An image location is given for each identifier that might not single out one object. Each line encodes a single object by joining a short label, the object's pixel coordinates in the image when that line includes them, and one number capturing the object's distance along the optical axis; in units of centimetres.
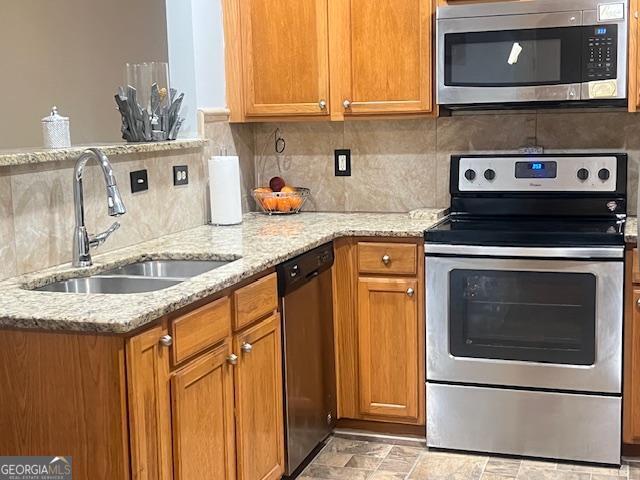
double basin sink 266
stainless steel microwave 322
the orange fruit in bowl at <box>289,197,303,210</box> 393
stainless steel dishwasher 303
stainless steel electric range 317
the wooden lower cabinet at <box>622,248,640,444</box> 312
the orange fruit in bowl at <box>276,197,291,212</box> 391
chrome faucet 251
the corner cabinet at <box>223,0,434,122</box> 356
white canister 278
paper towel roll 363
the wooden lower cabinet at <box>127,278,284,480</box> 212
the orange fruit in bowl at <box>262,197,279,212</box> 392
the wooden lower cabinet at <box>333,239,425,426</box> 341
